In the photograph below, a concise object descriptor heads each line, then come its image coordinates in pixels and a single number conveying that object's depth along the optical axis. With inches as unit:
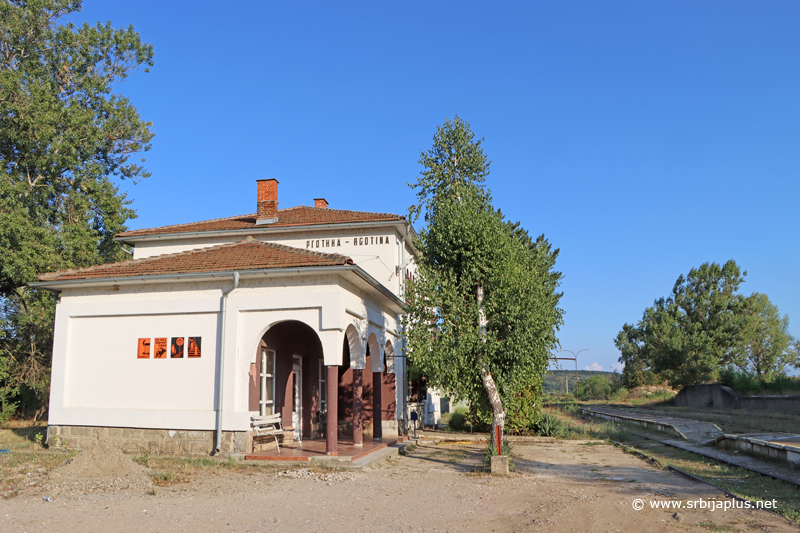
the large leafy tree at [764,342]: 2087.8
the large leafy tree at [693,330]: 1878.7
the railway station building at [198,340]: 496.4
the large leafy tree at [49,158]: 810.2
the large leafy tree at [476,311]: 472.1
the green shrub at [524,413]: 754.8
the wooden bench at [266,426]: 498.6
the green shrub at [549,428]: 761.0
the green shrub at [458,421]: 887.1
